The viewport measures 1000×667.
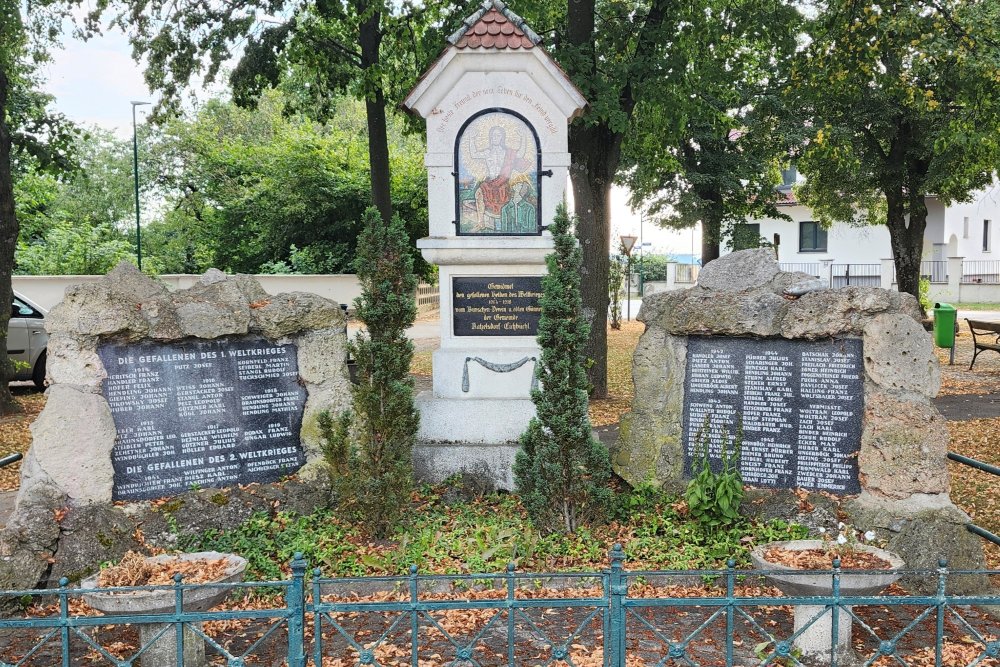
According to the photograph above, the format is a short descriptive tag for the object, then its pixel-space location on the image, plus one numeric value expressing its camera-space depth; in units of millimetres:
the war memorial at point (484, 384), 6723
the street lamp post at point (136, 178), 28019
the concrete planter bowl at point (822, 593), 5164
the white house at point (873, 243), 41719
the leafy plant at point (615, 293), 28141
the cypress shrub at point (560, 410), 6762
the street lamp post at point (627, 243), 29734
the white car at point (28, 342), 15328
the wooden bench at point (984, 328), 16062
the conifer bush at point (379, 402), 6855
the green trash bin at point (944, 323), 19234
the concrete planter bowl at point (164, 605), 4918
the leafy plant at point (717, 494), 6930
